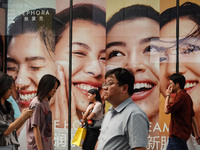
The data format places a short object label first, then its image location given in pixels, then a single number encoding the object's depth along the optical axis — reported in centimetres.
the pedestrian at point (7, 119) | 380
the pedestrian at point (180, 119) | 558
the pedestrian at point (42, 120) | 447
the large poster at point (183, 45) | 795
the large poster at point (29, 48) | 846
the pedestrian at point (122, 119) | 283
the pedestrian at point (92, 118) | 707
